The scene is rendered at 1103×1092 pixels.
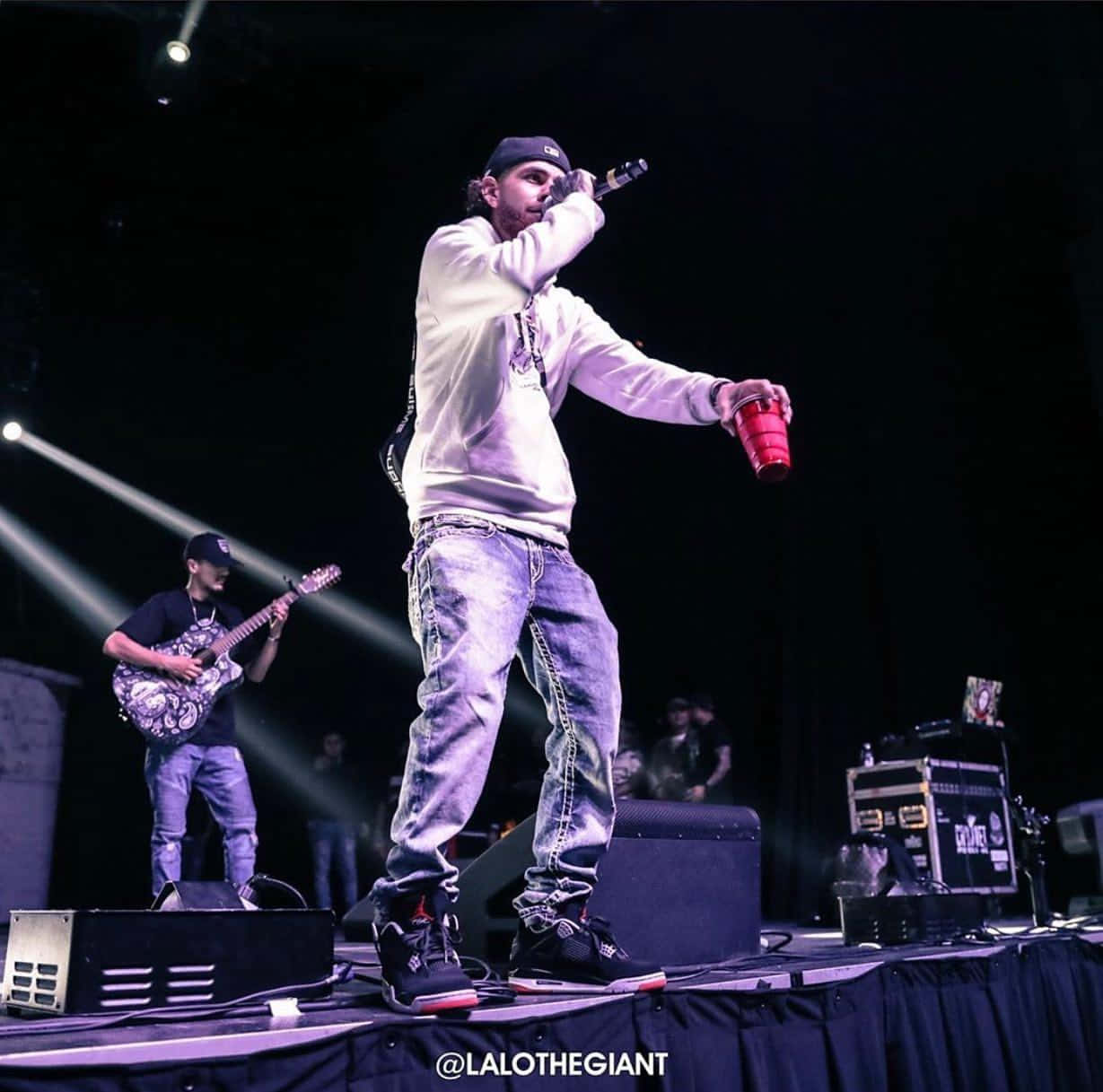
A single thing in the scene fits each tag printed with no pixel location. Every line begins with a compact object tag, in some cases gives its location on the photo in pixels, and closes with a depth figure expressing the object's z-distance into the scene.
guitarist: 4.65
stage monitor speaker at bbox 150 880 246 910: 2.06
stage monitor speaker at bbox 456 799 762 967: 2.50
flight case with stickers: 5.95
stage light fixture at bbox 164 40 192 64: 6.22
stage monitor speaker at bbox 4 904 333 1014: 1.77
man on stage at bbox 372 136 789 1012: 1.99
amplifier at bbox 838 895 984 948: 3.24
